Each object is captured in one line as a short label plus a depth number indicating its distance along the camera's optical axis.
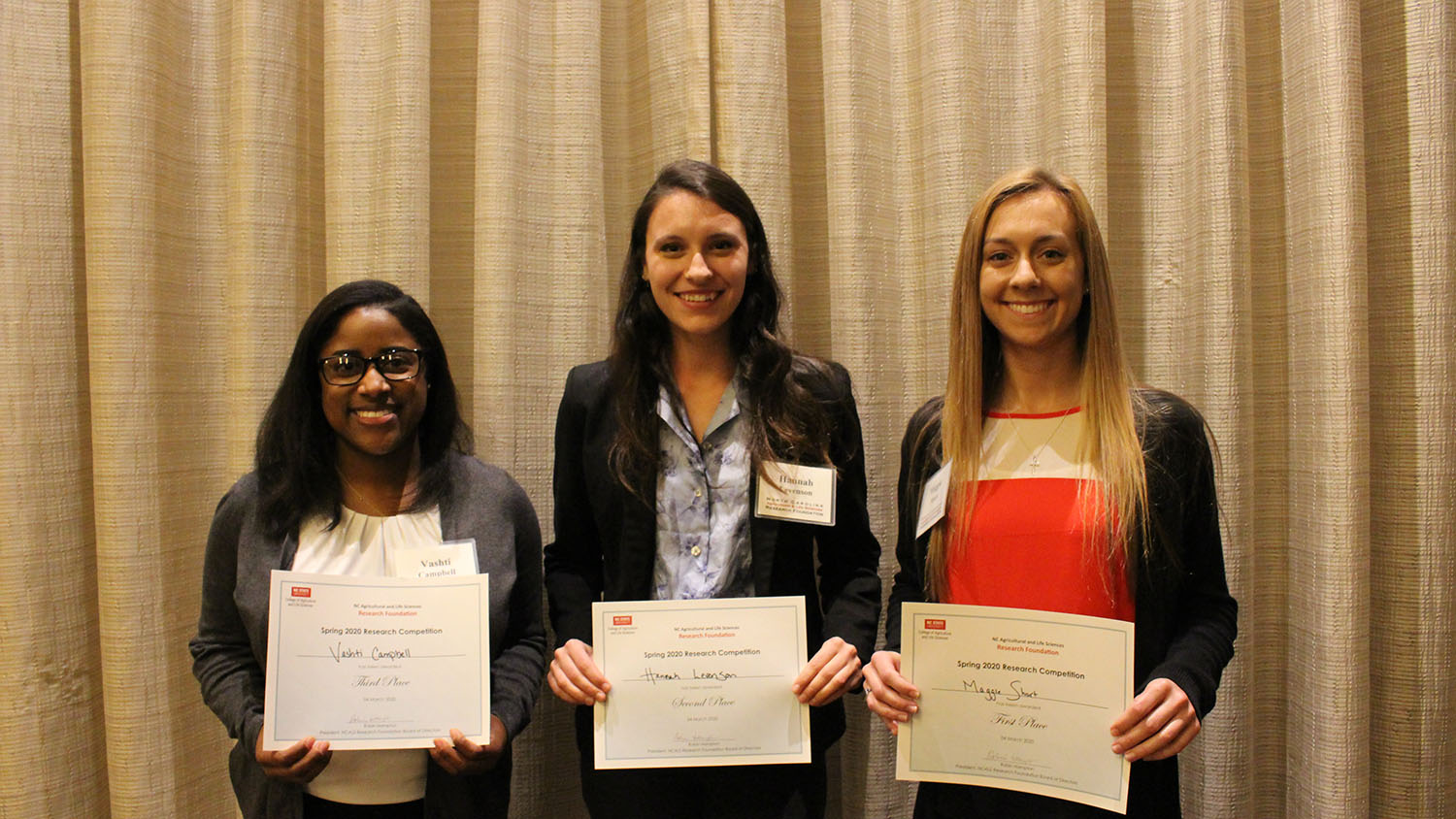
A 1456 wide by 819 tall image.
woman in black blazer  1.48
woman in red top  1.33
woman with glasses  1.37
